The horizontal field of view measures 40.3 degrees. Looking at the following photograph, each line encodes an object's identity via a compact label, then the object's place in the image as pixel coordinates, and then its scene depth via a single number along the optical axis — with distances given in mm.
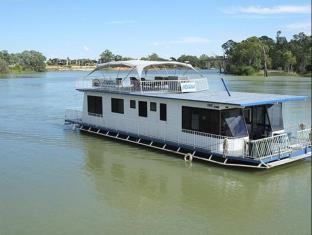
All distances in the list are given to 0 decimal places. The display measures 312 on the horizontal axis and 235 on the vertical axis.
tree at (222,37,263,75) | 111875
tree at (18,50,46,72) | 152875
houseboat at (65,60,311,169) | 15207
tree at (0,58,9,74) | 117188
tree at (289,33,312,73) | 109125
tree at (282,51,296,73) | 106375
